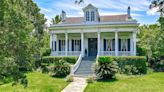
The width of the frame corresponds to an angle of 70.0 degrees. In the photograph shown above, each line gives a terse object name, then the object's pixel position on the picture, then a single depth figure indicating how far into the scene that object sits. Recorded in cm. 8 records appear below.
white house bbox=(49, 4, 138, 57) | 1389
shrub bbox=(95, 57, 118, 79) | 1022
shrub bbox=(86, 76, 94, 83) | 980
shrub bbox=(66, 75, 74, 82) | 1014
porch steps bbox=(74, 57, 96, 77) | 1185
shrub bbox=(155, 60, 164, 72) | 1307
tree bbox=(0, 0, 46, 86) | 472
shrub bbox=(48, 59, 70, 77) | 1116
